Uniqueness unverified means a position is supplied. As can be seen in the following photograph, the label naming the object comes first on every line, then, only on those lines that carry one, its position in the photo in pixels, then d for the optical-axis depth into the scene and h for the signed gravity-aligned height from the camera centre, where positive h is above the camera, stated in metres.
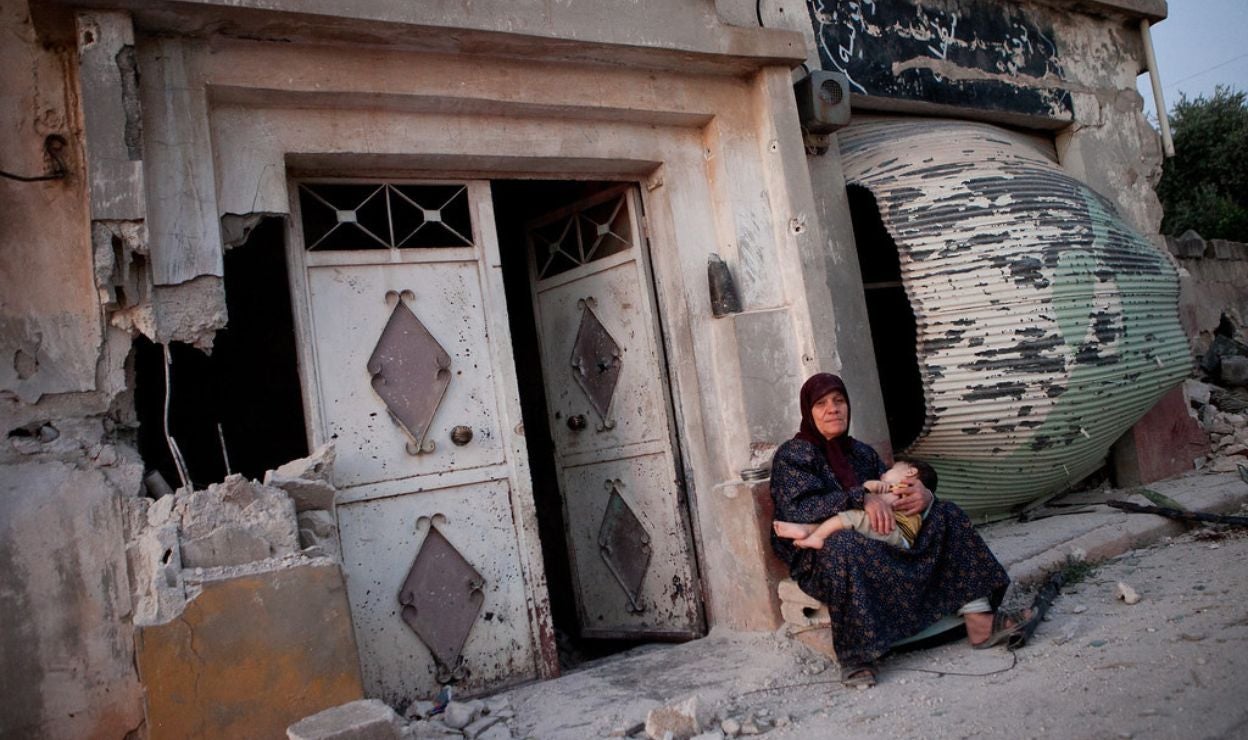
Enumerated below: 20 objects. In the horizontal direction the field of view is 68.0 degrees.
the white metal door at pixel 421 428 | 3.94 +0.16
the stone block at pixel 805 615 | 3.95 -0.90
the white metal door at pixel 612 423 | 4.73 +0.06
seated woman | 3.60 -0.67
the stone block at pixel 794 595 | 3.94 -0.81
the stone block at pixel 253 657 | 2.73 -0.50
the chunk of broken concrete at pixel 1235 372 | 8.09 -0.29
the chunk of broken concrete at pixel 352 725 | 2.60 -0.70
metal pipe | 7.36 +2.17
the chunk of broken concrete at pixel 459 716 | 3.54 -0.98
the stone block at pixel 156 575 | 2.78 -0.22
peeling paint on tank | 5.18 +0.35
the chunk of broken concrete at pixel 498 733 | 3.39 -1.03
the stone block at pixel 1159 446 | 6.48 -0.67
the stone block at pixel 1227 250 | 8.84 +0.86
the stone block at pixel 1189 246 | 8.44 +0.91
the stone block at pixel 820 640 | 3.92 -1.01
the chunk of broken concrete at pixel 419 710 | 3.72 -0.99
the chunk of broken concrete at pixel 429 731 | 3.41 -0.99
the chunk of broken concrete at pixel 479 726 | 3.47 -1.02
